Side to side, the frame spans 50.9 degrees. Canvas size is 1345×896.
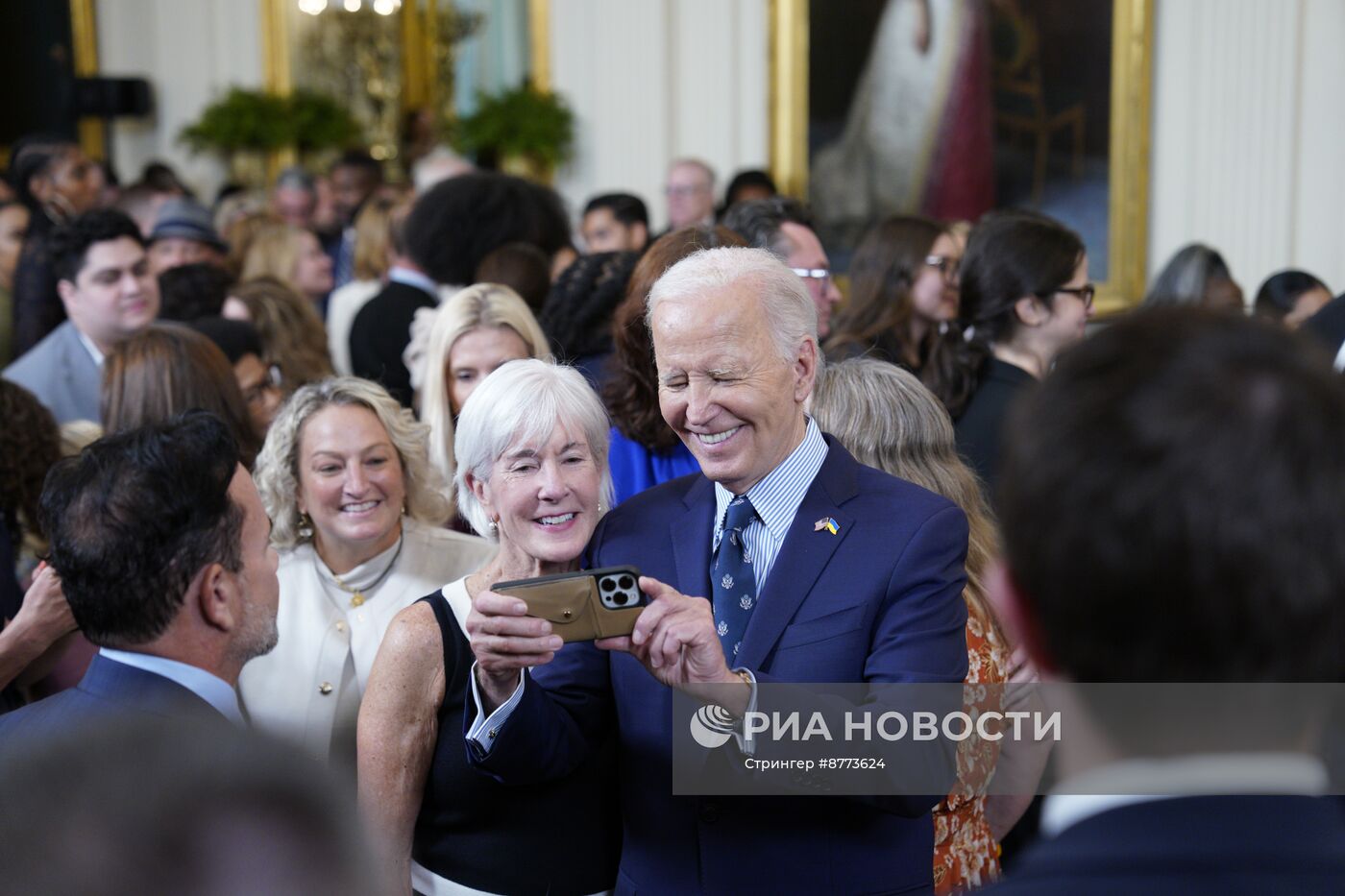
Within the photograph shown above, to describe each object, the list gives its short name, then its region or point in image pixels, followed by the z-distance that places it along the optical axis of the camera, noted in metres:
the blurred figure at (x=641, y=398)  3.43
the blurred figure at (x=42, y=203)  5.93
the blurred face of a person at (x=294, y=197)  9.88
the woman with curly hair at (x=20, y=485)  3.16
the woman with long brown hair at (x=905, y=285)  5.07
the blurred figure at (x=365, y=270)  6.96
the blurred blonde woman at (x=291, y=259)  7.17
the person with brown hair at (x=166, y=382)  3.91
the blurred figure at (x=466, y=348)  4.07
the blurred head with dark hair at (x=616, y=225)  6.80
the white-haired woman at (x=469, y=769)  2.58
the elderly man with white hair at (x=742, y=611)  2.17
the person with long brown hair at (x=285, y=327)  5.16
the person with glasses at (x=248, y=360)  4.62
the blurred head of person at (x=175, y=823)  0.78
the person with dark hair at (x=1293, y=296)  6.12
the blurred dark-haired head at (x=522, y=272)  5.00
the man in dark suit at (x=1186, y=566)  1.01
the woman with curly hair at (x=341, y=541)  3.27
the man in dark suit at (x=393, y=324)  5.39
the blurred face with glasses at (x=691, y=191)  8.49
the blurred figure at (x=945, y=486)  2.80
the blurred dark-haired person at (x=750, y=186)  9.09
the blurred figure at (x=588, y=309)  4.25
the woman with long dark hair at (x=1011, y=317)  4.28
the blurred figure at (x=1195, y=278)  6.64
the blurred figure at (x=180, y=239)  7.02
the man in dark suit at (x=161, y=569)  2.28
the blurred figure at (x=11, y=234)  6.47
